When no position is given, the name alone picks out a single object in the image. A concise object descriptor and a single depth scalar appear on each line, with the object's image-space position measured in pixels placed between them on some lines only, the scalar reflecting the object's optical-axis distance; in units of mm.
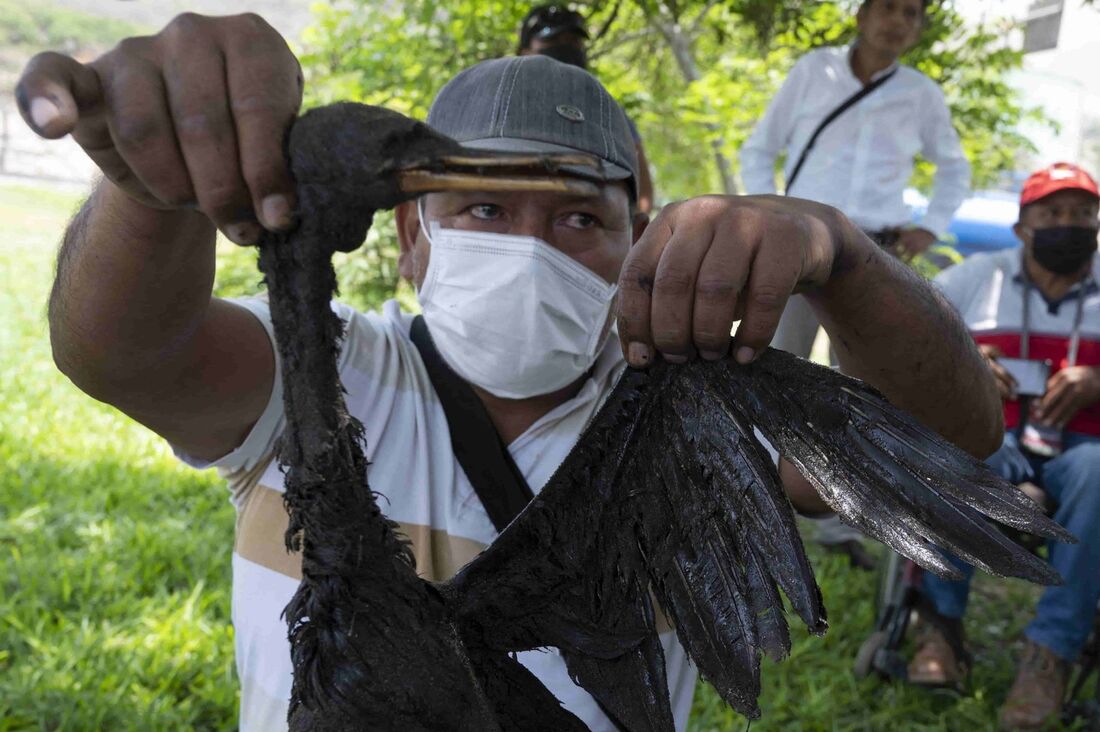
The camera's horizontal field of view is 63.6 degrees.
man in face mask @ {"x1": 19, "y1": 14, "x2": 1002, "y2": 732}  406
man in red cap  1292
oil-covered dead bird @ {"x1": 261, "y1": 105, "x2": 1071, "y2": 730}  405
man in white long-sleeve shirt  1530
